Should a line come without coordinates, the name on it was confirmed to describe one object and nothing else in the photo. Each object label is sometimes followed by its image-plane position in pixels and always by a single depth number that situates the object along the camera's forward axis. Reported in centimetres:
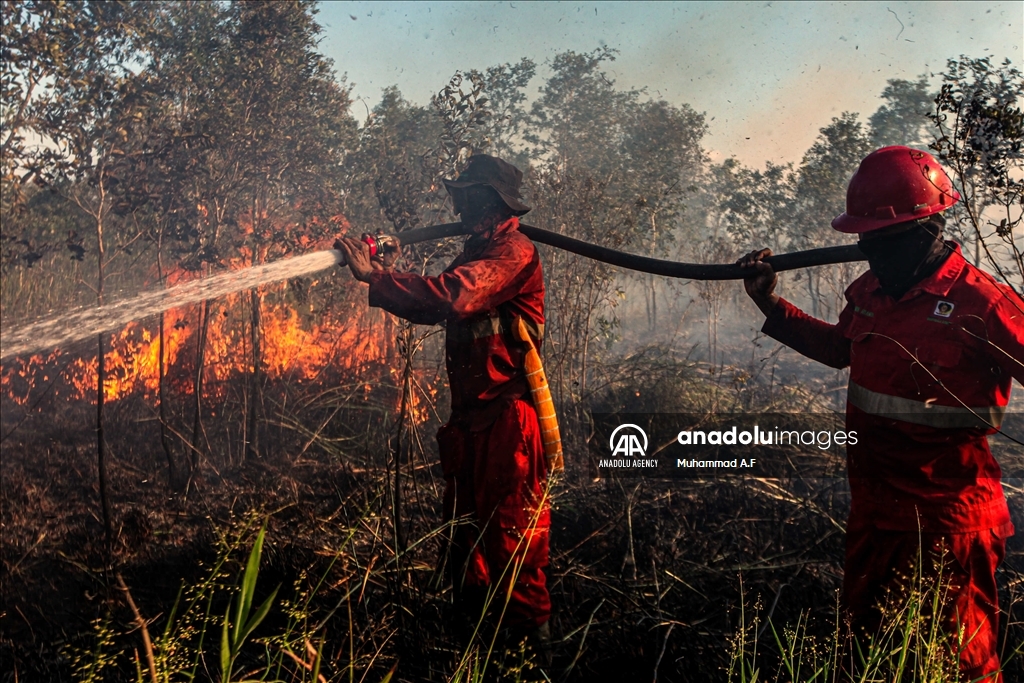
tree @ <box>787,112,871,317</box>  993
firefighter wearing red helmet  216
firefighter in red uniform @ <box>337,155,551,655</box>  269
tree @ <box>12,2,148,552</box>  560
